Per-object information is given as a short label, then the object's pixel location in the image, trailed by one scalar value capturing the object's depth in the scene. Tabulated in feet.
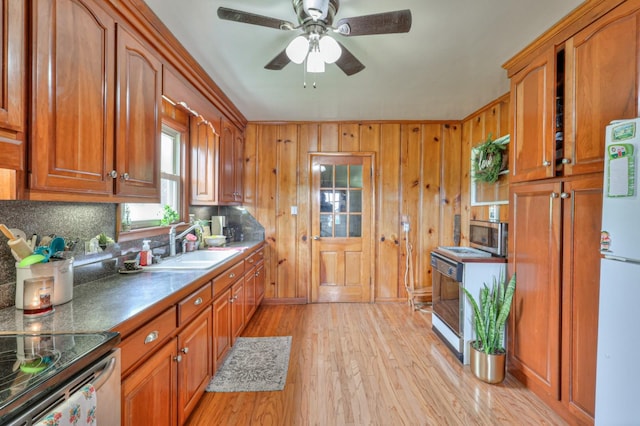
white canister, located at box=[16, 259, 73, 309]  3.82
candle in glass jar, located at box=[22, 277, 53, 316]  3.73
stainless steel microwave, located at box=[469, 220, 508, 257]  7.83
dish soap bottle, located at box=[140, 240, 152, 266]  6.75
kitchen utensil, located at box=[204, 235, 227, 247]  10.17
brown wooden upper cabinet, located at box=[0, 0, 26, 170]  3.12
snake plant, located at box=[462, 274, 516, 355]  6.91
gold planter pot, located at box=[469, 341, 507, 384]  6.95
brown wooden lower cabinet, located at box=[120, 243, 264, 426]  3.89
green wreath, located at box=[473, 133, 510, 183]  9.00
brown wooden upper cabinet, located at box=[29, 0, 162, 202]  3.56
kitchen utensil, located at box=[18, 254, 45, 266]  3.80
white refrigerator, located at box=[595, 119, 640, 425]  3.96
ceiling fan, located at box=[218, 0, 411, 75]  4.66
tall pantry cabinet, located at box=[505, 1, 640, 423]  4.93
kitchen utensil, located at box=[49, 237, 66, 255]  4.13
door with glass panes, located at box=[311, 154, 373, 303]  12.69
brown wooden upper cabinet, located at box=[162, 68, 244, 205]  9.54
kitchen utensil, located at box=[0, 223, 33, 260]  3.86
